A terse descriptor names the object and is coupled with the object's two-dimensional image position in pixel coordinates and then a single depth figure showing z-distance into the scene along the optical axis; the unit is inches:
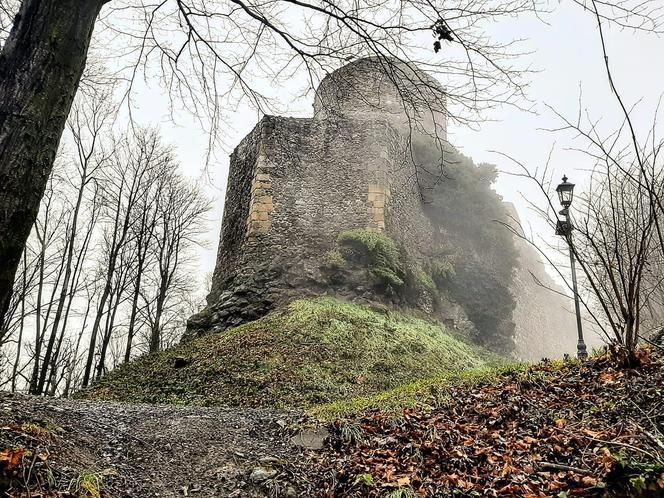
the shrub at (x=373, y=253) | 513.3
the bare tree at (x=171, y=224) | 695.1
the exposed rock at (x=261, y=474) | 140.0
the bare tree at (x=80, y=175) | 440.5
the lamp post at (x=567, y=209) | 251.6
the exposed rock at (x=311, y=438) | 164.6
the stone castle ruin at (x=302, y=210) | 496.4
